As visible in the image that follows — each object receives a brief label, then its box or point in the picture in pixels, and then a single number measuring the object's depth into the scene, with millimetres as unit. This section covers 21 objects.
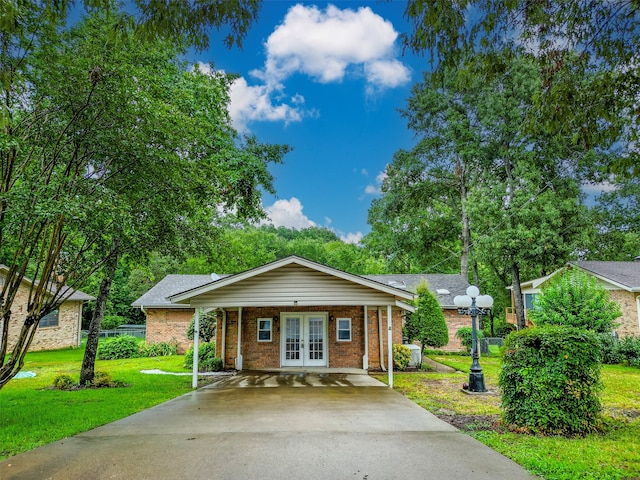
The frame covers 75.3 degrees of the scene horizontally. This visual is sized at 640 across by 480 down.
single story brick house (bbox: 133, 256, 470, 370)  11469
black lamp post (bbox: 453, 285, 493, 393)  10081
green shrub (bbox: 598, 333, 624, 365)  16281
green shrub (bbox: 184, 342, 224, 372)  14727
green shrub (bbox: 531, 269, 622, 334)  14719
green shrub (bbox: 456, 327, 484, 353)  21359
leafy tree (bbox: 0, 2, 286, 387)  5965
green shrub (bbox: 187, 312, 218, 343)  18125
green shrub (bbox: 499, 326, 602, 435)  6207
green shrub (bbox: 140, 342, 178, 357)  21025
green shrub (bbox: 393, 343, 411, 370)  14797
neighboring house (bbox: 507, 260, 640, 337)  18750
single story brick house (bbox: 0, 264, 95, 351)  21453
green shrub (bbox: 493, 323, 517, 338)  28412
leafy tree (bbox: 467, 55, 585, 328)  22391
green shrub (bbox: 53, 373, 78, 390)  10919
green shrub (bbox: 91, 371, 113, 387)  11219
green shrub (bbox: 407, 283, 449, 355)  16641
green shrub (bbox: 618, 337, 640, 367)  15578
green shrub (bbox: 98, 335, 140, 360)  20469
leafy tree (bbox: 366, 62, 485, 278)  26953
